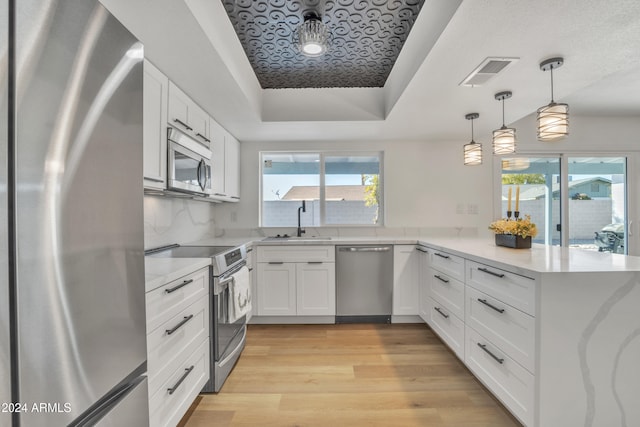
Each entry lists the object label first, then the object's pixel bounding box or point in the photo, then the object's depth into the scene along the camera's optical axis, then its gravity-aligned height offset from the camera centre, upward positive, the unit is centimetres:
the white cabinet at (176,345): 121 -66
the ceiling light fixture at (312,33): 178 +115
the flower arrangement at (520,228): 206 -11
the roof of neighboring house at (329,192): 364 +27
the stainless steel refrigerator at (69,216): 56 -1
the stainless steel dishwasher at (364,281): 295 -71
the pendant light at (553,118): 170 +58
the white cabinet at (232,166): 301 +53
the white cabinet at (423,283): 273 -70
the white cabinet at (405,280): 294 -70
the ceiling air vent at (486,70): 168 +91
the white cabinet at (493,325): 137 -68
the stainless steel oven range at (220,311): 182 -64
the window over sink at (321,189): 363 +31
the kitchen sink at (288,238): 299 -29
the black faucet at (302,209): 345 +5
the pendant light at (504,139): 216 +58
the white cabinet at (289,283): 291 -72
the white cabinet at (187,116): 191 +74
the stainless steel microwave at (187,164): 186 +36
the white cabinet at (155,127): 160 +52
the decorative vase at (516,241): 208 -21
